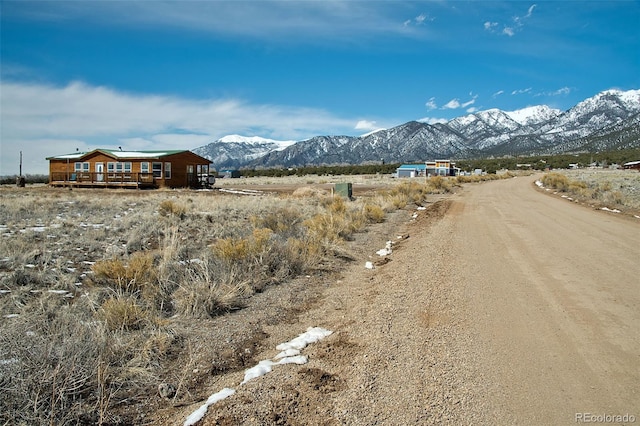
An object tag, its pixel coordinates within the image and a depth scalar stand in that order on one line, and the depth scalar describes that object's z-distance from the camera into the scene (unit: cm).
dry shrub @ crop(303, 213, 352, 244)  1127
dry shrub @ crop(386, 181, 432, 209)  2192
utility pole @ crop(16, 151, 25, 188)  4423
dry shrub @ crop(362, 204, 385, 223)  1641
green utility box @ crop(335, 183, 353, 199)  2590
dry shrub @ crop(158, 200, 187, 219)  1640
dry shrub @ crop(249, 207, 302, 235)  1298
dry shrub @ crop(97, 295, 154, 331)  527
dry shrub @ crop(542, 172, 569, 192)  3163
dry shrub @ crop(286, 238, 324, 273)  872
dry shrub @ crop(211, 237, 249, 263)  825
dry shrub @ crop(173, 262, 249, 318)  610
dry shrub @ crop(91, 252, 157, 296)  702
